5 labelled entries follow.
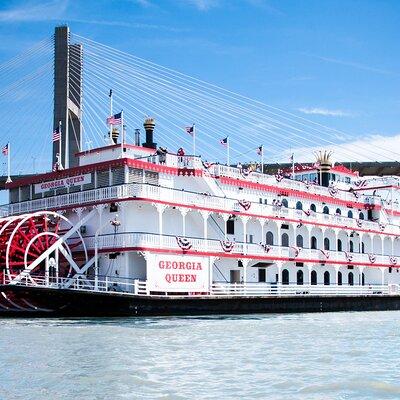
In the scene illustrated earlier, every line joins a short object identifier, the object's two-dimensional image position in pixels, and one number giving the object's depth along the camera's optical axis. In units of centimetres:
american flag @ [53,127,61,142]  3133
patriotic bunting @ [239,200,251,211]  2989
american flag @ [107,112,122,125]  2930
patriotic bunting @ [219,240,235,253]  2878
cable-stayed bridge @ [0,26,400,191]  4403
